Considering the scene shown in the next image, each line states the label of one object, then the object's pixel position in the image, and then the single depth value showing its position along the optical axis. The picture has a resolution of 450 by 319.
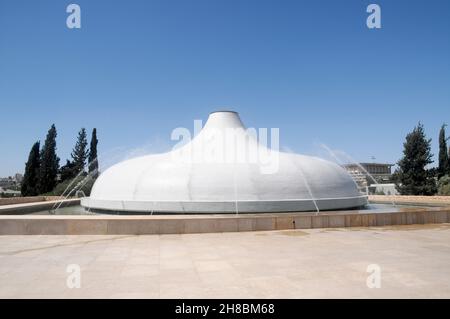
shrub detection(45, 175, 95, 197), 33.64
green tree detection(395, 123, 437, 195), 38.62
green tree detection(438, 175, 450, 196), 32.53
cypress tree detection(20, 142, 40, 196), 45.22
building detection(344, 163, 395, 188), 103.62
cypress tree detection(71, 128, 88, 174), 57.41
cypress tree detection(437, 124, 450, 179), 44.72
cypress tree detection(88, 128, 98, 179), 56.67
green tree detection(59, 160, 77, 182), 55.80
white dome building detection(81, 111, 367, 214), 15.97
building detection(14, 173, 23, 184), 187.44
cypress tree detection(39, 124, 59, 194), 45.22
